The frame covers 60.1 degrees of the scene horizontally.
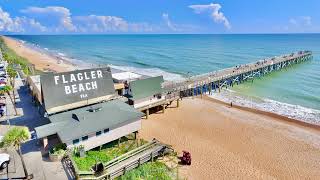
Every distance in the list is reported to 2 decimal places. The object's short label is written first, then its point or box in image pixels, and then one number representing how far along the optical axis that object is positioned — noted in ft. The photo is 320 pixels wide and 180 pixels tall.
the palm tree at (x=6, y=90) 100.53
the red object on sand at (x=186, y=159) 73.82
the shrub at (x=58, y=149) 67.64
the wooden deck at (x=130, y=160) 61.16
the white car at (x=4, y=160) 62.28
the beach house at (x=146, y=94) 103.76
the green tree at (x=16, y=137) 58.49
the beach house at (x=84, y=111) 73.15
